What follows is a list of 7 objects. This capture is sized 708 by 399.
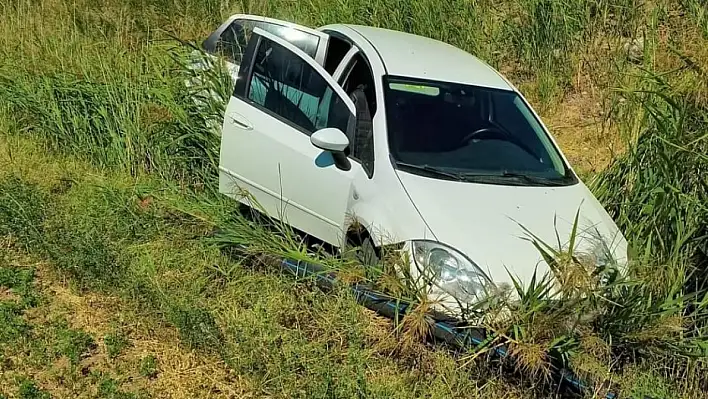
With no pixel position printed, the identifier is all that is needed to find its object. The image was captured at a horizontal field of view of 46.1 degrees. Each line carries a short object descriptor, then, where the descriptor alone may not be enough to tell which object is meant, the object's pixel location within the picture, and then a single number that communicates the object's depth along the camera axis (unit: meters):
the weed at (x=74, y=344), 4.54
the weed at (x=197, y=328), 4.55
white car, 4.60
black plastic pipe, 4.08
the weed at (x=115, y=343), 4.57
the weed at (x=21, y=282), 5.21
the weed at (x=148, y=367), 4.39
